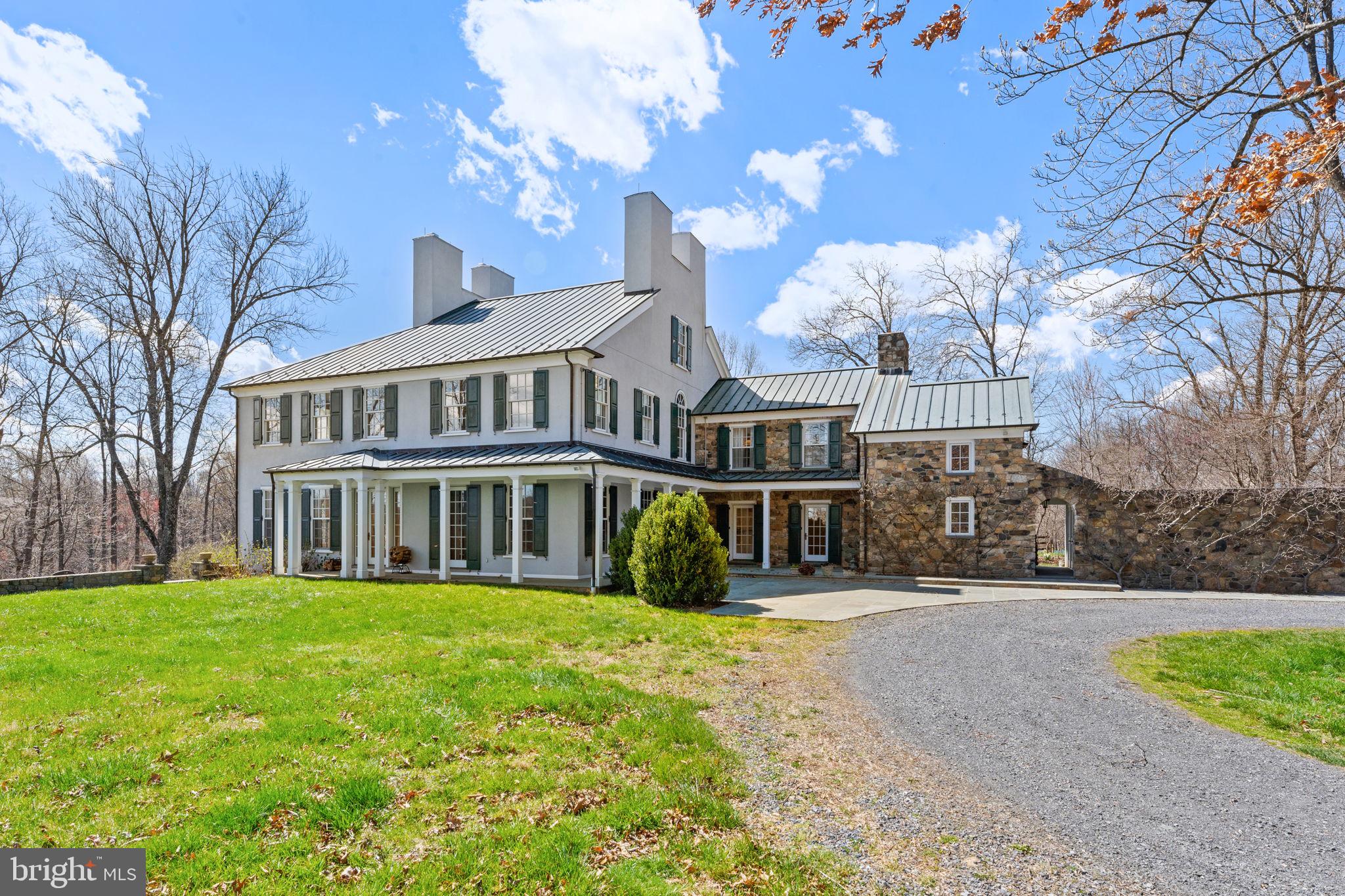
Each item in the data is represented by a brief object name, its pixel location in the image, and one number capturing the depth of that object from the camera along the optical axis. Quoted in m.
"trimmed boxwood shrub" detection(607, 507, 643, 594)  14.33
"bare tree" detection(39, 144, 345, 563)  23.42
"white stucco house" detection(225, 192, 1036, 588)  16.22
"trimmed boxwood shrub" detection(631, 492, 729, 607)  12.90
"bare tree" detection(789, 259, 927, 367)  31.77
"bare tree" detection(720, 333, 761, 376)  39.28
